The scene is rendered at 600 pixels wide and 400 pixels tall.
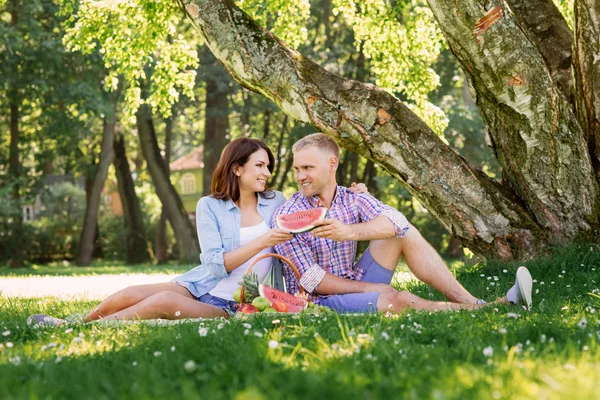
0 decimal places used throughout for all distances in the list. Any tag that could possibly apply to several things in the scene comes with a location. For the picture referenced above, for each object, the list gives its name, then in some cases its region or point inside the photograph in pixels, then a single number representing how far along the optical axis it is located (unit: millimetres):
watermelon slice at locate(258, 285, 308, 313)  5168
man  5344
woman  5312
